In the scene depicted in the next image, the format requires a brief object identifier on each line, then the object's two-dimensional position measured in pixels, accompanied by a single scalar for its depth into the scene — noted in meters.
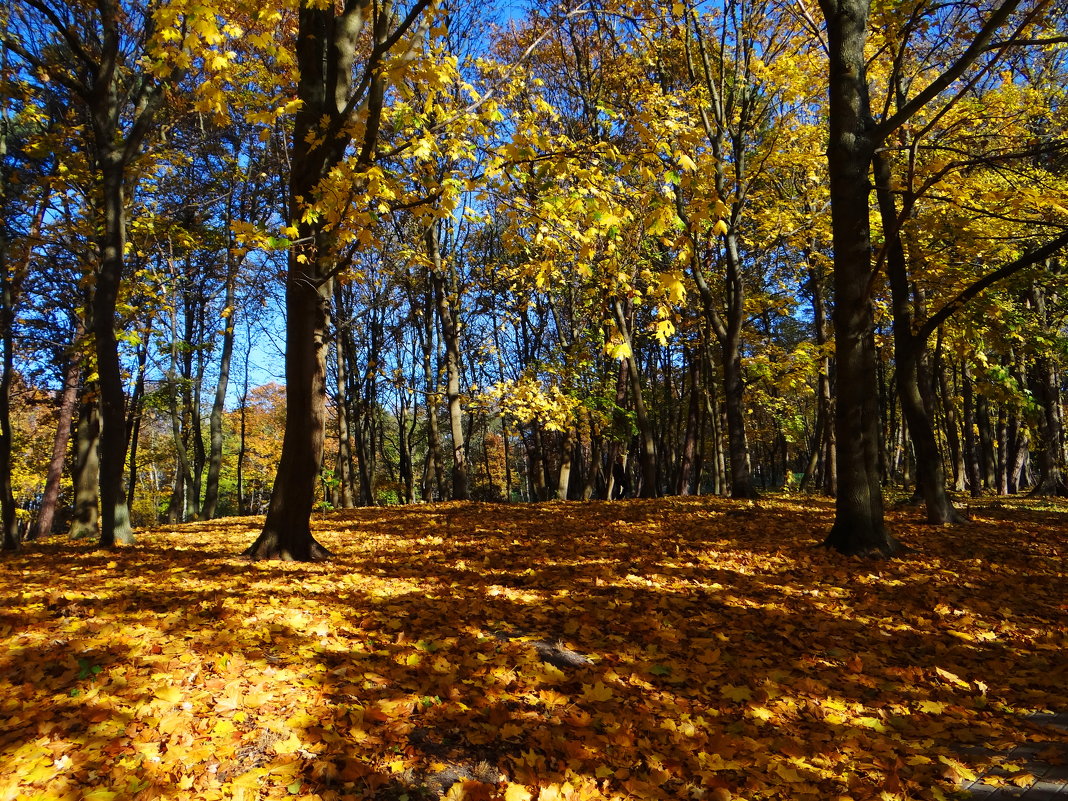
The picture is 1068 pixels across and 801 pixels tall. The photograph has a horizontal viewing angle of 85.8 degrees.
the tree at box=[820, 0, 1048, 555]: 6.48
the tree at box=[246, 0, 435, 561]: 5.49
